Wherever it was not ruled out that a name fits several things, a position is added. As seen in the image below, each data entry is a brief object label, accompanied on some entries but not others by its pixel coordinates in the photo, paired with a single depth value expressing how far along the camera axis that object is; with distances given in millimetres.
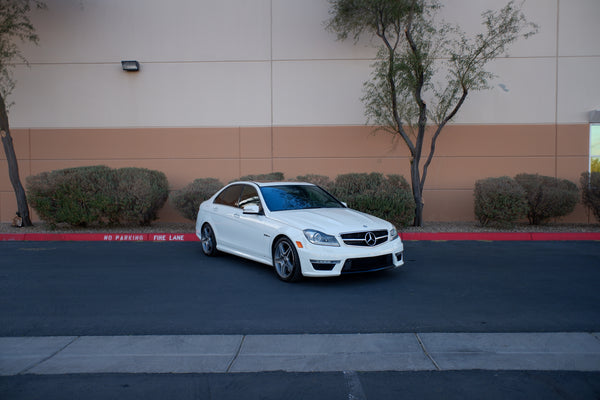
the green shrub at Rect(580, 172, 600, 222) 12055
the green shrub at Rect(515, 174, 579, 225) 11703
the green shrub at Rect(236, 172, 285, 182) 12281
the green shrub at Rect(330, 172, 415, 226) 11367
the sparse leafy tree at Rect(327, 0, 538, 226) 11484
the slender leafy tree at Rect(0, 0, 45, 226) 12031
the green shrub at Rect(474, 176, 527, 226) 11445
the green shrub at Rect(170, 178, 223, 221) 11977
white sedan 6473
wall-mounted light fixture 13648
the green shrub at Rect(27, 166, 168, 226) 11555
